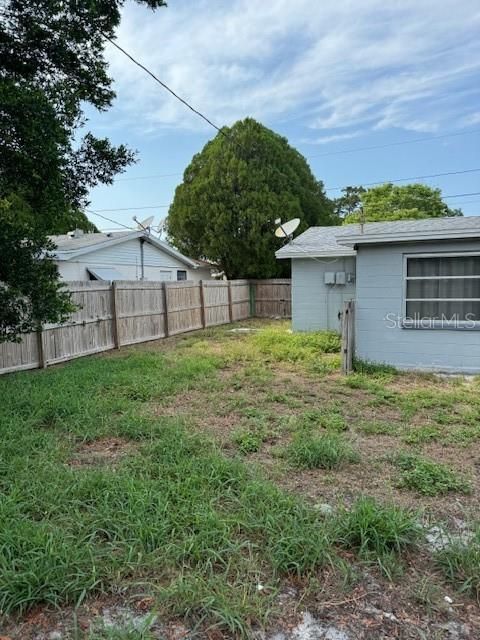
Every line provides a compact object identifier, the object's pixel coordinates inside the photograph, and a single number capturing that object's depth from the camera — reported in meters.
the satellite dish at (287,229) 11.24
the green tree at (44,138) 4.27
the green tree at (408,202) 26.34
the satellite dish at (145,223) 15.24
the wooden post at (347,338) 6.96
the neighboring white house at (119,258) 13.04
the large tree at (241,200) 17.92
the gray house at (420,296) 6.82
